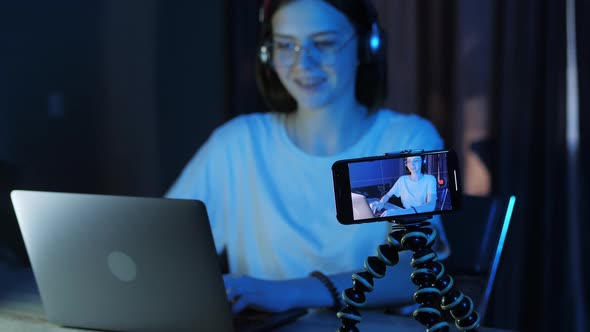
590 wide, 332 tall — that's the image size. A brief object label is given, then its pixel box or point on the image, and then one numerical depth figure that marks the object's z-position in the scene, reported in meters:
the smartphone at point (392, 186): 0.77
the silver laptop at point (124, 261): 0.92
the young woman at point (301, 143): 1.57
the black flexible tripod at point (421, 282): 0.79
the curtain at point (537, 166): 2.30
